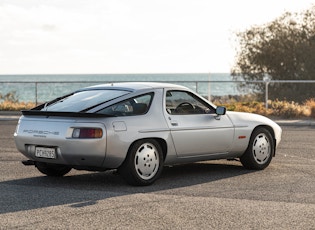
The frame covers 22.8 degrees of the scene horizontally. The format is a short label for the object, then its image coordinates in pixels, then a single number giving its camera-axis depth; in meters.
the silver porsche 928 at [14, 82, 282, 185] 10.26
